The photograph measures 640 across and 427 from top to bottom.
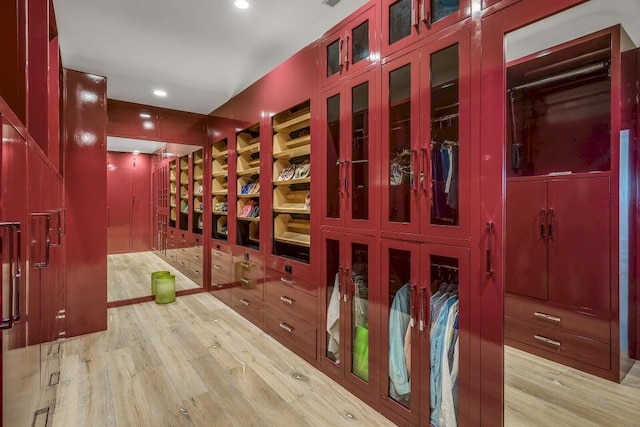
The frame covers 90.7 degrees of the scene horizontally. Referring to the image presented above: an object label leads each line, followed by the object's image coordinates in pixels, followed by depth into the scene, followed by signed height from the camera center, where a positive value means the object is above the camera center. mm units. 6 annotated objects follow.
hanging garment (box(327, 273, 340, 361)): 2270 -788
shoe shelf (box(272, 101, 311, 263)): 2793 +266
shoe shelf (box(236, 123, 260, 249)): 3570 +298
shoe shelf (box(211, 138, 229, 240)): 4211 +324
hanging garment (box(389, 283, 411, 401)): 1803 -769
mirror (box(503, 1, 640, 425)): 1447 -96
